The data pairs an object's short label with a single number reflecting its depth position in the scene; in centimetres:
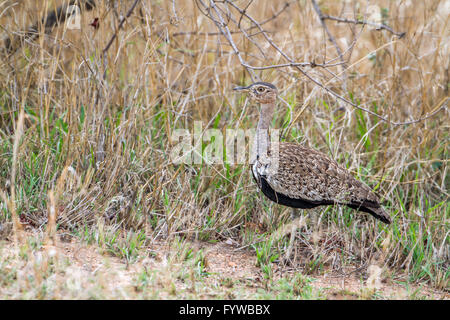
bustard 773
